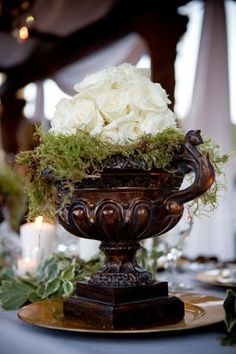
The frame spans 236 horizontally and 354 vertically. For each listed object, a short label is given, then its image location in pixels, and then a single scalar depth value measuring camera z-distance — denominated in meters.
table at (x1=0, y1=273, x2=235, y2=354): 0.75
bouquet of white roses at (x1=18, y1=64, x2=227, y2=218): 0.81
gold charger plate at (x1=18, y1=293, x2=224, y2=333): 0.81
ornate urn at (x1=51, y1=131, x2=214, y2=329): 0.82
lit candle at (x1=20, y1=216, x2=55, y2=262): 1.50
